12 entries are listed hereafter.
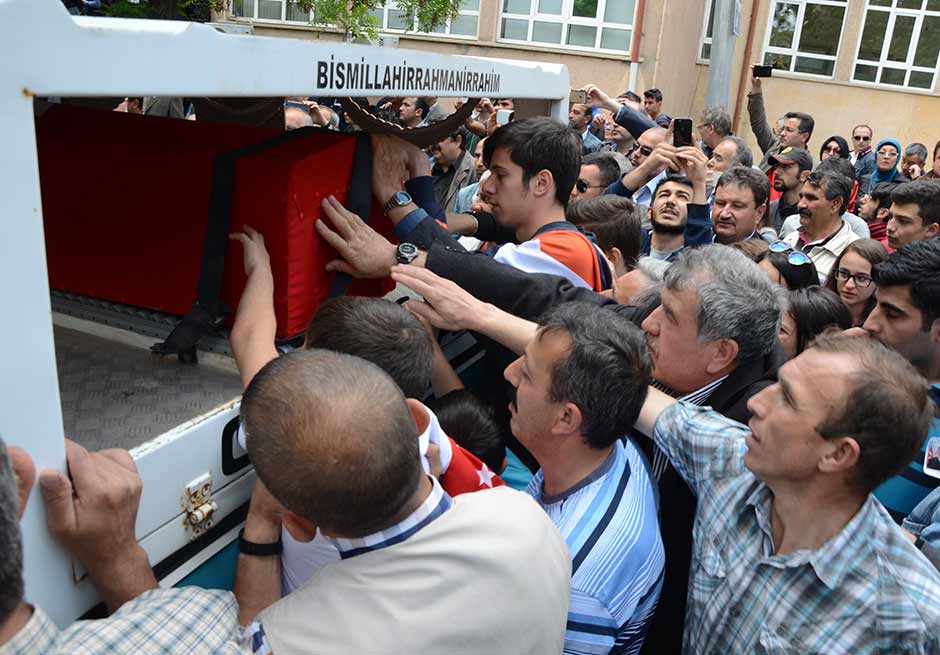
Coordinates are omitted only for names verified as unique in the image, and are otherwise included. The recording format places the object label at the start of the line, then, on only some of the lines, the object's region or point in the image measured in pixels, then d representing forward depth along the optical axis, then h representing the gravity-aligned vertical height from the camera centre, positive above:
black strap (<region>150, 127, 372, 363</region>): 1.68 -0.48
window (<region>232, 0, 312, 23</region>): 18.53 +1.19
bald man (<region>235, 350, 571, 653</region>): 1.06 -0.67
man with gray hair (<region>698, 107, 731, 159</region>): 7.32 -0.33
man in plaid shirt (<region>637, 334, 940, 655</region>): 1.36 -0.80
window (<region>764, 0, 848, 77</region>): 16.75 +1.41
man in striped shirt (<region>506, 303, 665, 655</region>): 1.47 -0.82
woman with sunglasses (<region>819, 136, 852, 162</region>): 8.02 -0.47
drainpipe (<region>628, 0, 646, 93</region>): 15.45 +0.86
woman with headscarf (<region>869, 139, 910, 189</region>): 8.36 -0.62
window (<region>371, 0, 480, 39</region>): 16.98 +1.14
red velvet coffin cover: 1.70 -0.34
